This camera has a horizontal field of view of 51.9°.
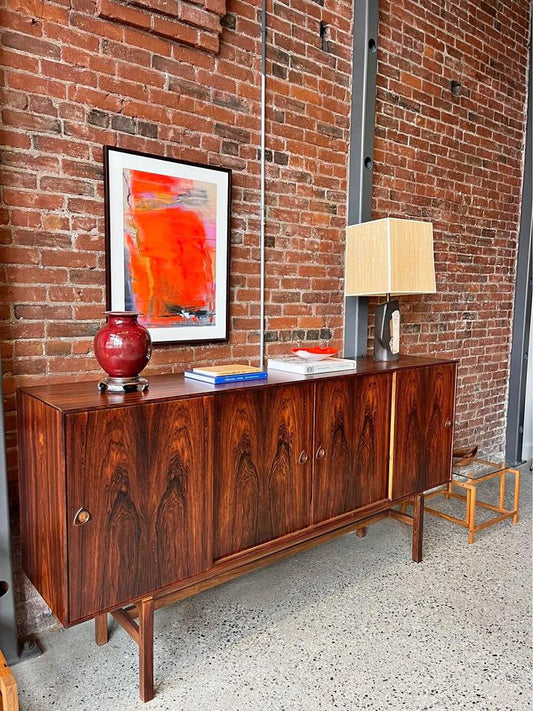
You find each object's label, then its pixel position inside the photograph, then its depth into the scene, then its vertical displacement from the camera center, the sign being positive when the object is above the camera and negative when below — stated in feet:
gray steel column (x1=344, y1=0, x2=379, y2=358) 10.86 +3.60
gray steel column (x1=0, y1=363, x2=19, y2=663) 6.87 -3.77
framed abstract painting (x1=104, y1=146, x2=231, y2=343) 7.89 +0.71
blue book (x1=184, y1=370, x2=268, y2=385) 7.40 -1.19
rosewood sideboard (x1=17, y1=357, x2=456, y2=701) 5.92 -2.41
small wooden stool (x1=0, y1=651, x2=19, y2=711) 5.45 -4.03
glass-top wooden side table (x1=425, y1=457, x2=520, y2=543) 11.23 -4.48
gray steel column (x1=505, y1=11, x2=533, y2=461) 15.89 -0.79
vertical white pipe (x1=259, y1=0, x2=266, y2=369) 9.34 +1.43
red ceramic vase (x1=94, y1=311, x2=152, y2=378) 6.57 -0.67
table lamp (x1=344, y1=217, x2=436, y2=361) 9.75 +0.51
